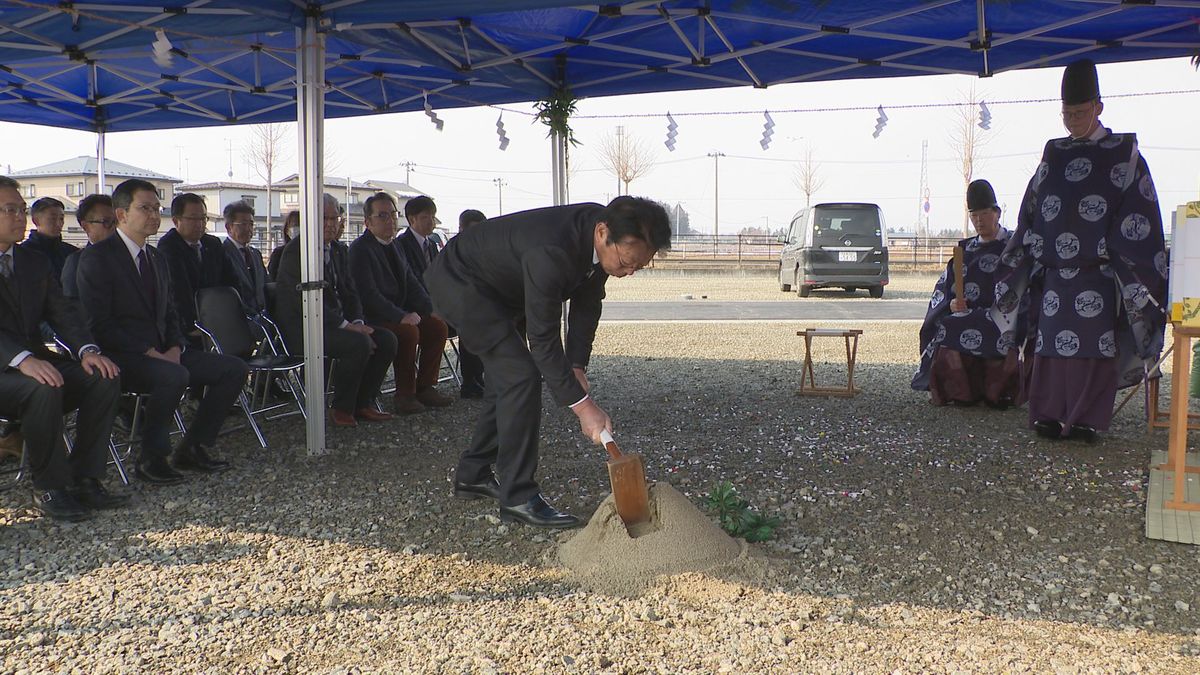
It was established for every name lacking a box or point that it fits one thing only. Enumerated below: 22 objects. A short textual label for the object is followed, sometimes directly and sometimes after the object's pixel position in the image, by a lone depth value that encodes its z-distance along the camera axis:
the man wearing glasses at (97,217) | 4.93
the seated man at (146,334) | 4.16
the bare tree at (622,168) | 35.25
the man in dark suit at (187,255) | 5.36
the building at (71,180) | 32.28
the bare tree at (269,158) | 30.86
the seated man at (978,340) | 5.94
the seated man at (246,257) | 6.10
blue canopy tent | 4.80
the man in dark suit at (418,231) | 6.45
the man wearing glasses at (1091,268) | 4.72
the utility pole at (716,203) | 45.15
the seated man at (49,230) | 6.07
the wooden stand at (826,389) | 6.43
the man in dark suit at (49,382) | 3.61
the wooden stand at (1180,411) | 3.60
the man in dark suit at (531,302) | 3.09
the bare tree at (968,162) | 28.45
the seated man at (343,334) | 5.44
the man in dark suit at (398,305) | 5.98
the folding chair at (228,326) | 5.28
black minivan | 16.78
